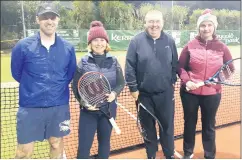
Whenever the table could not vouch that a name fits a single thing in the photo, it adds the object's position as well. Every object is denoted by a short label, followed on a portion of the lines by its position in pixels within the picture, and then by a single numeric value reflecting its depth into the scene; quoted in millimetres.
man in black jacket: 1830
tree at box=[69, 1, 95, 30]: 11638
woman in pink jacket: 1920
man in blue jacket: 1651
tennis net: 2604
